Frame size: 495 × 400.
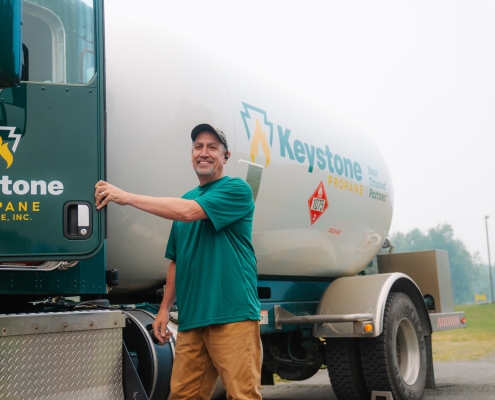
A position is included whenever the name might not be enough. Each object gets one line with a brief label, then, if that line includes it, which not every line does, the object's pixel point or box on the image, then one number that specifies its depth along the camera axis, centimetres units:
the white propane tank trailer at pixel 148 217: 329
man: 326
